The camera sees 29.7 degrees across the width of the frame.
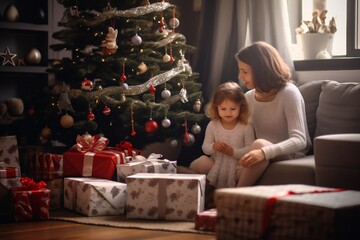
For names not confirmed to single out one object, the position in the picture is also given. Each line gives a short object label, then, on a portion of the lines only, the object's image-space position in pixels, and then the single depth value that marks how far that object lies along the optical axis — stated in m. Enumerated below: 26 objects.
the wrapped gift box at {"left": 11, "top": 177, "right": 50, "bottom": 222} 3.47
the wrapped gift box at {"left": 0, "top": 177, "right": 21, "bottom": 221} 3.56
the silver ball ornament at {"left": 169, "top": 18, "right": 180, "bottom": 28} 4.29
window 4.17
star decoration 4.90
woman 3.39
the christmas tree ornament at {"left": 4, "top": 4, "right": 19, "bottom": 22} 4.89
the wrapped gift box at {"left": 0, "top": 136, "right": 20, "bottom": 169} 3.97
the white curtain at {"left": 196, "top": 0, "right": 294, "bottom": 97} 4.33
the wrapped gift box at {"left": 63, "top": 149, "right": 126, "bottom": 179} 3.81
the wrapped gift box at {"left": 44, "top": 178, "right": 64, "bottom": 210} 3.84
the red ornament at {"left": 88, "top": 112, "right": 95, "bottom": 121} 3.98
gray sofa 2.99
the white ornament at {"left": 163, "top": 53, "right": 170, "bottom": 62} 4.21
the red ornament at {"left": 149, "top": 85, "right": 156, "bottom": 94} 4.13
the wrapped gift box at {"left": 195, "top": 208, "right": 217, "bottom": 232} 3.14
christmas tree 4.05
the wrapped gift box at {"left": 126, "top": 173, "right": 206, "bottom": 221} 3.44
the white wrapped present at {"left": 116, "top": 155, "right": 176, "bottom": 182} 3.79
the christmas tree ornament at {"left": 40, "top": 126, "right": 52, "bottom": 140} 4.09
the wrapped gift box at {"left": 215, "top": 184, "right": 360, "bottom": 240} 2.23
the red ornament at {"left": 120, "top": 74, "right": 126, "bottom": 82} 4.06
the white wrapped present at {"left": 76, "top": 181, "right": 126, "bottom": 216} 3.57
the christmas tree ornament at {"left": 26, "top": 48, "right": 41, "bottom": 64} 4.96
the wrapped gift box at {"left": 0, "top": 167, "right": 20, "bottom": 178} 3.62
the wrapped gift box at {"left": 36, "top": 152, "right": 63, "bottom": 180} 3.87
